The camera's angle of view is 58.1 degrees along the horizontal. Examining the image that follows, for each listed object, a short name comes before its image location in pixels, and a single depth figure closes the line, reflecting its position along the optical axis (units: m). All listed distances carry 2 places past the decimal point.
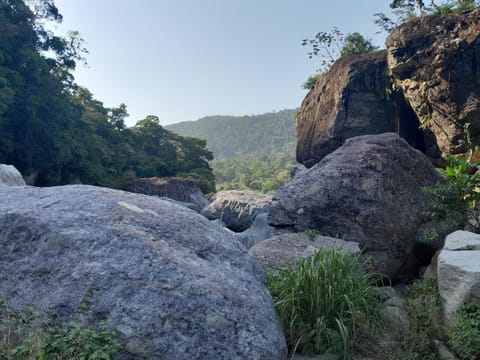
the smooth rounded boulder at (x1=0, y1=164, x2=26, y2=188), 10.28
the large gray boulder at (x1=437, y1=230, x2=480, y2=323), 3.36
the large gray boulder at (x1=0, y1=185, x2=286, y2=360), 2.65
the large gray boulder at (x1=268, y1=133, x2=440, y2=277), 5.91
